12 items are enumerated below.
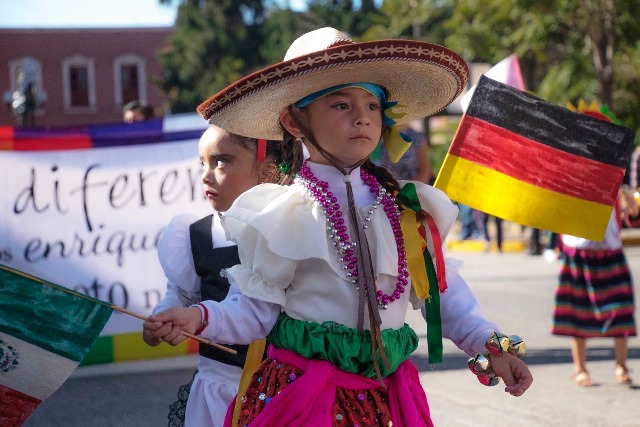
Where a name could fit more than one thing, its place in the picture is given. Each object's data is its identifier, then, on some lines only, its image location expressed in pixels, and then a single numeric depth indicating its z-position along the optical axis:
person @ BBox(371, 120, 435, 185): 7.75
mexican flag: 2.68
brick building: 54.75
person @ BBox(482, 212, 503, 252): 17.50
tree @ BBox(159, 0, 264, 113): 49.38
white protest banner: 6.95
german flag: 4.49
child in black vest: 3.84
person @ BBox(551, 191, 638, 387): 6.82
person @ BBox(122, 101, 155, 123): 9.12
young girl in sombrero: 2.86
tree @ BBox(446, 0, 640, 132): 16.22
